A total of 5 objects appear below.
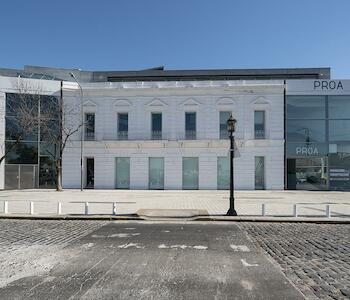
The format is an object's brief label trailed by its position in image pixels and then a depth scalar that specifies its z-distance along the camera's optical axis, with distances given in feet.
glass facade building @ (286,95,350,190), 92.73
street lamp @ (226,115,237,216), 44.09
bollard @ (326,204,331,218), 42.94
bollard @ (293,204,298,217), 43.55
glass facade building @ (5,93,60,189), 93.81
